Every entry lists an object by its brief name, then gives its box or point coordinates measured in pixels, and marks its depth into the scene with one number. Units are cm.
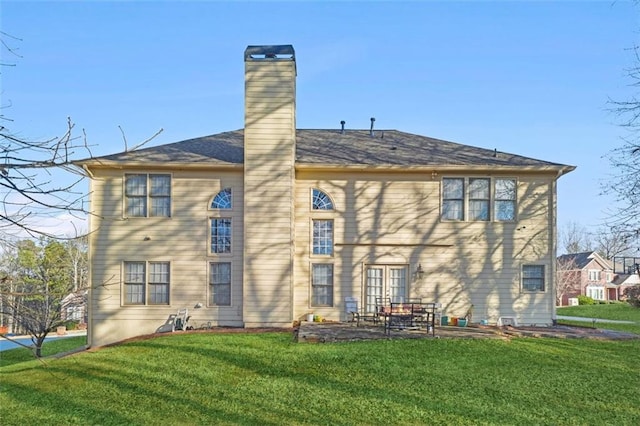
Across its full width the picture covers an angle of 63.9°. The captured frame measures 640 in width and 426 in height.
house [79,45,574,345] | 1525
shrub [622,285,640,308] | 3006
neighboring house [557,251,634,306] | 5231
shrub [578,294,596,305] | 4146
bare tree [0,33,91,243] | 280
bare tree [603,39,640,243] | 1175
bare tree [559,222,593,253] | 6828
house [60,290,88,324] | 2076
